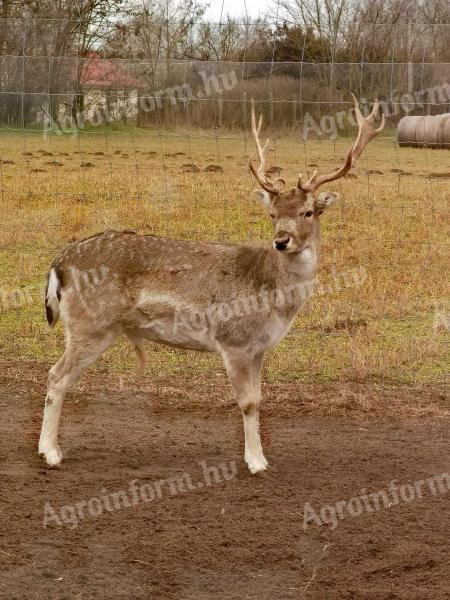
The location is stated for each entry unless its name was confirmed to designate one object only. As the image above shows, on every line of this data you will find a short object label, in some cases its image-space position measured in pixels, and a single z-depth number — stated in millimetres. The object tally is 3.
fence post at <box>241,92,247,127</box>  14930
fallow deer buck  6684
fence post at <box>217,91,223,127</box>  15117
